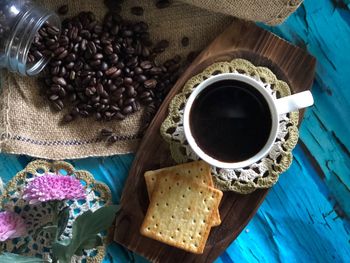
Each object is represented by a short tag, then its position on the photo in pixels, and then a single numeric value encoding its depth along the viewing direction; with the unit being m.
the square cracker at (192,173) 0.80
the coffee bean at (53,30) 0.83
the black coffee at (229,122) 0.77
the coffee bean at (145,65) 0.85
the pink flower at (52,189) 0.79
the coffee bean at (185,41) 0.86
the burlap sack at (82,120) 0.86
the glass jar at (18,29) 0.82
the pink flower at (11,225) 0.82
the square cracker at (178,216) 0.81
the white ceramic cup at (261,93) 0.74
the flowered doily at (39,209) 0.86
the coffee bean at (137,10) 0.86
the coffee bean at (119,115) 0.85
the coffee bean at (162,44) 0.86
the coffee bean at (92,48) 0.84
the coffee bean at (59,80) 0.84
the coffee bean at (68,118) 0.86
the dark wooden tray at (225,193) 0.82
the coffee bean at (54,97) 0.85
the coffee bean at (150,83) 0.85
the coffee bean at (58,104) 0.86
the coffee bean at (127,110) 0.85
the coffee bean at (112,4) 0.86
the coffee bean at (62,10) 0.85
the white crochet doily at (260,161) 0.80
